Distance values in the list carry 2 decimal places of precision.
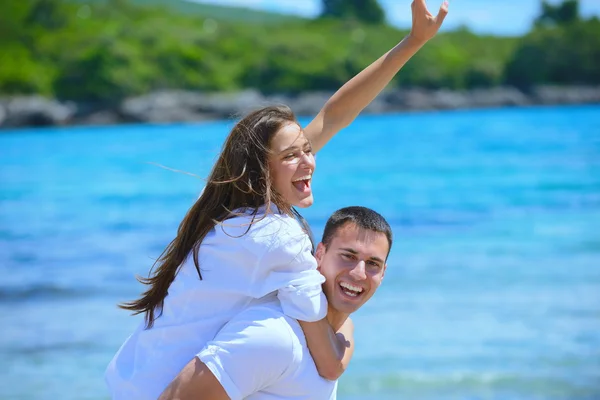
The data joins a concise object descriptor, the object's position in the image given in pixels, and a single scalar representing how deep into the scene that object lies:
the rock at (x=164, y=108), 64.69
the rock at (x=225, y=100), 67.50
